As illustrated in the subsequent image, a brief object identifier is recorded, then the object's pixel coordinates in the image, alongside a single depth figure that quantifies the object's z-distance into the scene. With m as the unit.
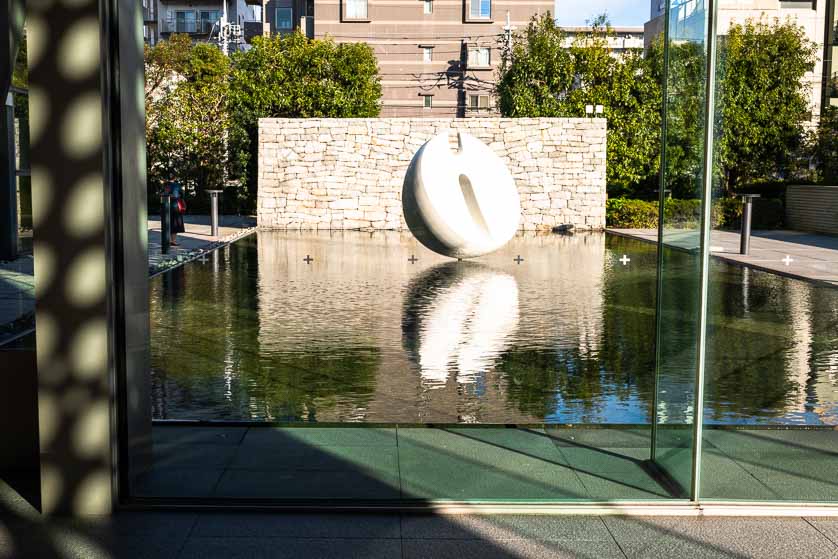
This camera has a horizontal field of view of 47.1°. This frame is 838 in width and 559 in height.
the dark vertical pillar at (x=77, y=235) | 4.22
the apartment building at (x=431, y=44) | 49.34
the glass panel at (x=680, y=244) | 4.58
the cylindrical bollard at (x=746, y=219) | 14.97
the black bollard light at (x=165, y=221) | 17.70
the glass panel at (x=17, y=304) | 4.57
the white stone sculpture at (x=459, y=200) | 16.64
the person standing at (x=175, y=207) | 19.52
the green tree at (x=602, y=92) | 29.70
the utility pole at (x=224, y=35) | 45.67
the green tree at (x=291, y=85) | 30.41
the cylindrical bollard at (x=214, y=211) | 22.22
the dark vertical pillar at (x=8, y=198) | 4.72
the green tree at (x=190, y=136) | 30.89
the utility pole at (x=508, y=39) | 42.60
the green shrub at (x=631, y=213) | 28.06
